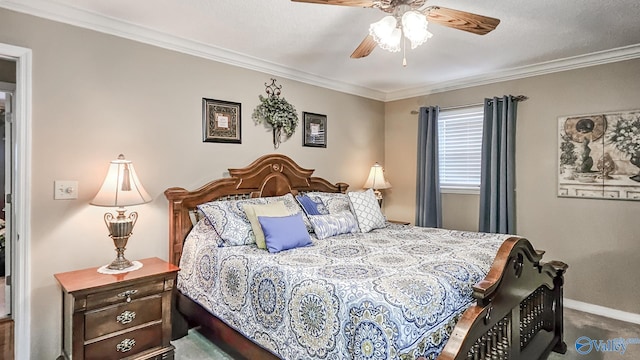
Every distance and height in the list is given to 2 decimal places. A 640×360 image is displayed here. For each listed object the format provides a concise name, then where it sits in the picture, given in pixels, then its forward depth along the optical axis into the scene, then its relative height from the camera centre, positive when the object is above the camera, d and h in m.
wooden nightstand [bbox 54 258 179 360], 2.05 -0.88
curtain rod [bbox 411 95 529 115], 3.75 +0.88
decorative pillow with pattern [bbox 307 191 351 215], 3.41 -0.25
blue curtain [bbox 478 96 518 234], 3.77 +0.13
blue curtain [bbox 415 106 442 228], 4.38 +0.06
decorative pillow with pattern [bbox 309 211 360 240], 3.05 -0.43
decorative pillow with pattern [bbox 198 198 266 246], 2.66 -0.37
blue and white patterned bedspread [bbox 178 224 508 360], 1.53 -0.61
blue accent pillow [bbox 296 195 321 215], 3.31 -0.28
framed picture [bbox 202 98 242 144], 3.15 +0.50
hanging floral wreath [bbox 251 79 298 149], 3.56 +0.65
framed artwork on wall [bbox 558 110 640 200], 3.15 +0.23
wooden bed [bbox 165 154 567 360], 1.62 -0.66
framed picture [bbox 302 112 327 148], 4.02 +0.55
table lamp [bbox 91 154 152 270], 2.35 -0.17
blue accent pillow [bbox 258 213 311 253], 2.51 -0.43
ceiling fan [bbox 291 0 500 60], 1.83 +0.89
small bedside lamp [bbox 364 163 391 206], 4.48 -0.04
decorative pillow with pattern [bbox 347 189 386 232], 3.35 -0.34
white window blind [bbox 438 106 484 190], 4.16 +0.39
